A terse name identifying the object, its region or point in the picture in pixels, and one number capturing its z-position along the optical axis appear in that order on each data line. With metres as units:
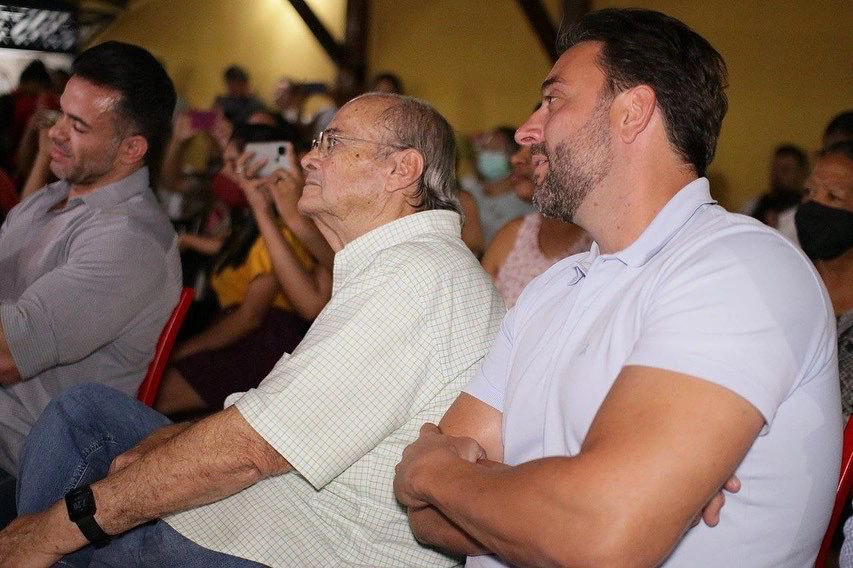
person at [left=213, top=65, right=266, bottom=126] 7.86
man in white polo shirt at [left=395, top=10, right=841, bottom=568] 1.03
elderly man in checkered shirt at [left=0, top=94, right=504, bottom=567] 1.49
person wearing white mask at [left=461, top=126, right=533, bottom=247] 5.79
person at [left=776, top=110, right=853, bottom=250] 3.63
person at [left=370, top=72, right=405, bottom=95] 6.66
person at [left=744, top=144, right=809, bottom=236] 6.13
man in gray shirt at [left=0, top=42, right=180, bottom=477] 2.14
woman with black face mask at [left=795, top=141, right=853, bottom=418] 2.78
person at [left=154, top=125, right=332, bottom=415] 2.98
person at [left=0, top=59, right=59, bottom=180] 5.63
